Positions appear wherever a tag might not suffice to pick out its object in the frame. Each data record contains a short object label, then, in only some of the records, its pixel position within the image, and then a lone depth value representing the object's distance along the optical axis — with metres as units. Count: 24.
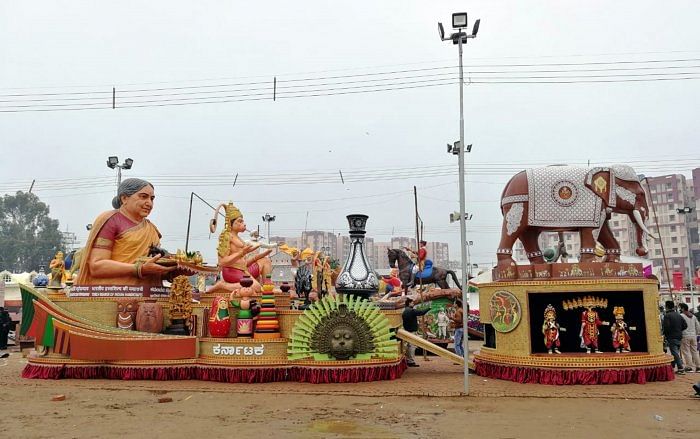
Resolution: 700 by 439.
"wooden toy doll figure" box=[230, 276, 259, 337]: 10.62
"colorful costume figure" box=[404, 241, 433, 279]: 19.15
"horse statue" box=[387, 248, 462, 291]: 20.09
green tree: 57.72
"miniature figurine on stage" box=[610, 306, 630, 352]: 10.46
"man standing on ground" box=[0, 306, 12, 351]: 17.45
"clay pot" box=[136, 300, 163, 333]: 11.24
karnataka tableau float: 10.37
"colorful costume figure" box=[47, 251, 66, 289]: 15.51
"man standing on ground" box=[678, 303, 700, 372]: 11.69
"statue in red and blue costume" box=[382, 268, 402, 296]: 23.62
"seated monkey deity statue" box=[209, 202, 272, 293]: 12.48
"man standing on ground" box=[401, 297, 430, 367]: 12.31
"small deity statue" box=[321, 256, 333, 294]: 19.46
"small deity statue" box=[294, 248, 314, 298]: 18.47
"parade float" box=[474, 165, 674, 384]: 10.26
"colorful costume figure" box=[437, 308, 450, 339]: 17.20
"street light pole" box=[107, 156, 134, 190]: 19.53
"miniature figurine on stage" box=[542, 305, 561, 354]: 10.56
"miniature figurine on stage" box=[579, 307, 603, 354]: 10.45
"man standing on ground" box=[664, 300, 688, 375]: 11.40
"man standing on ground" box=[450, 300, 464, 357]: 12.99
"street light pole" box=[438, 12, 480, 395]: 8.73
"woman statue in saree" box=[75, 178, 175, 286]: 11.65
